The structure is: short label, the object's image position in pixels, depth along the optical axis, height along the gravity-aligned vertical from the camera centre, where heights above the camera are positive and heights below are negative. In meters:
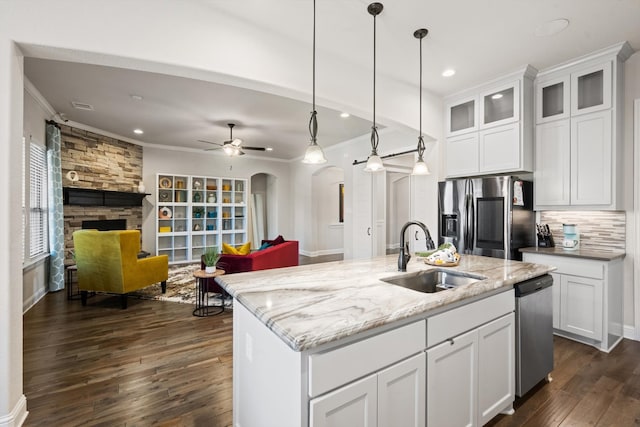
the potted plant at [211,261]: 3.89 -0.66
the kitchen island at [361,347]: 1.11 -0.62
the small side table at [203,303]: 3.76 -1.29
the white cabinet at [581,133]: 2.92 +0.80
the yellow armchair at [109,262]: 3.94 -0.69
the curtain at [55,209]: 4.70 +0.04
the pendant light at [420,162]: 2.58 +0.42
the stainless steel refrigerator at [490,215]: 3.27 -0.07
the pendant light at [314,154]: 2.02 +0.39
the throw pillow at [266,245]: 5.27 -0.63
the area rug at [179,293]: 4.37 -1.31
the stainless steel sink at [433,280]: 2.02 -0.51
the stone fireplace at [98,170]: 5.31 +0.83
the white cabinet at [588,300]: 2.80 -0.90
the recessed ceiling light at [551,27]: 2.47 +1.56
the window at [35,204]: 4.05 +0.11
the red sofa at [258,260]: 4.14 -0.73
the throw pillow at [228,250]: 4.59 -0.61
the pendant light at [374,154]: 2.25 +0.44
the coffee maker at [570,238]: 3.26 -0.33
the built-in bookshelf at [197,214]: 7.14 -0.09
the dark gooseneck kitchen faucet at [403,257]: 2.12 -0.34
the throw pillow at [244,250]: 4.78 -0.64
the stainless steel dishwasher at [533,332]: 1.99 -0.87
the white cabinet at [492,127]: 3.33 +0.99
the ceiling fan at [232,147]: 5.10 +1.10
